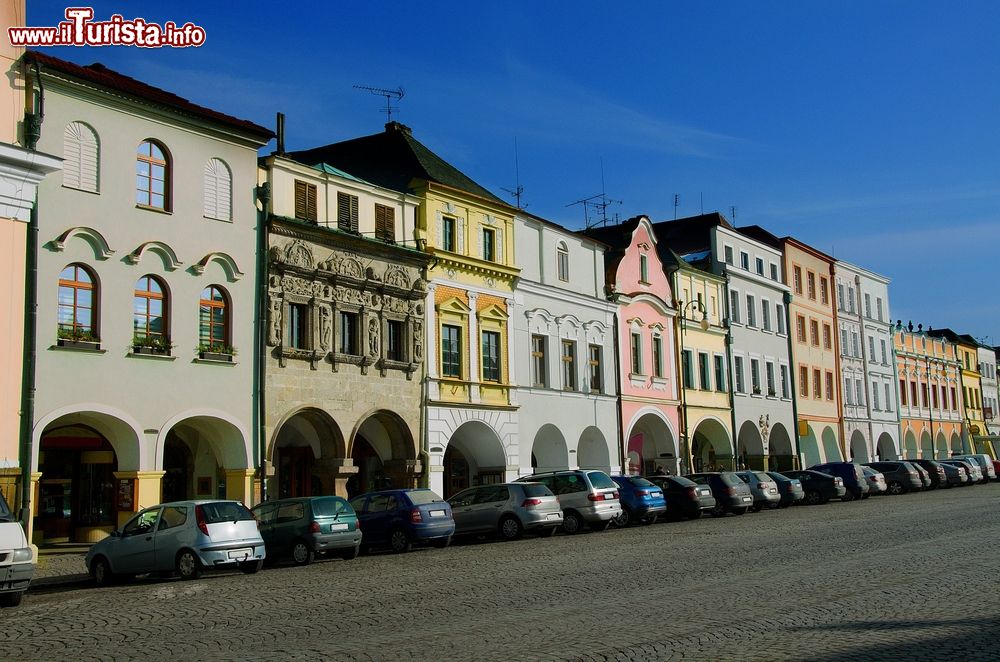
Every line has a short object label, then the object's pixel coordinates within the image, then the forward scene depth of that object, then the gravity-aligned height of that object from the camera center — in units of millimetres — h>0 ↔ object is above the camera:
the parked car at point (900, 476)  52906 -726
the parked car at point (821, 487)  46000 -1018
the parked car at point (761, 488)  39531 -856
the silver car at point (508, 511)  28906 -1046
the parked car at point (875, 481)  49594 -875
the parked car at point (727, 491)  37062 -865
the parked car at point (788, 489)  42906 -993
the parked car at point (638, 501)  33125 -995
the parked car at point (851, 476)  47531 -601
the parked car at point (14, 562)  16219 -1164
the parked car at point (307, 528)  23422 -1103
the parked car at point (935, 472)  57125 -617
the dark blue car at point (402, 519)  26125 -1092
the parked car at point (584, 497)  30781 -781
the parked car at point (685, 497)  35281 -998
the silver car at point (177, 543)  20062 -1177
